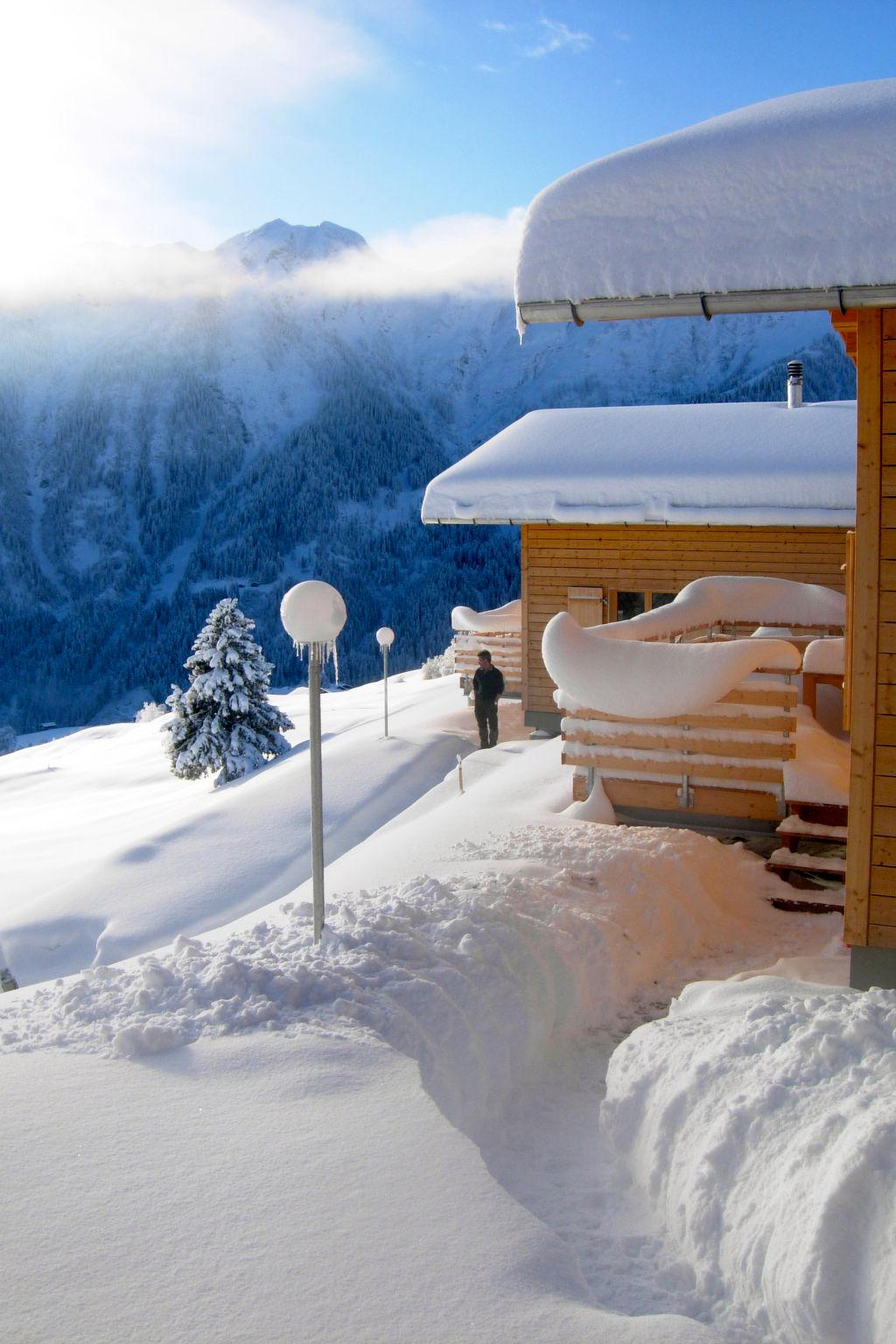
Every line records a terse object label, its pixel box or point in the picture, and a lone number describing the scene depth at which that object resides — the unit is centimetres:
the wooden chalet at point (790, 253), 394
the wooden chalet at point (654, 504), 1352
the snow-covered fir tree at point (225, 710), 2303
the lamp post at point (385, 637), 1678
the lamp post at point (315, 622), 536
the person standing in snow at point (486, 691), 1404
